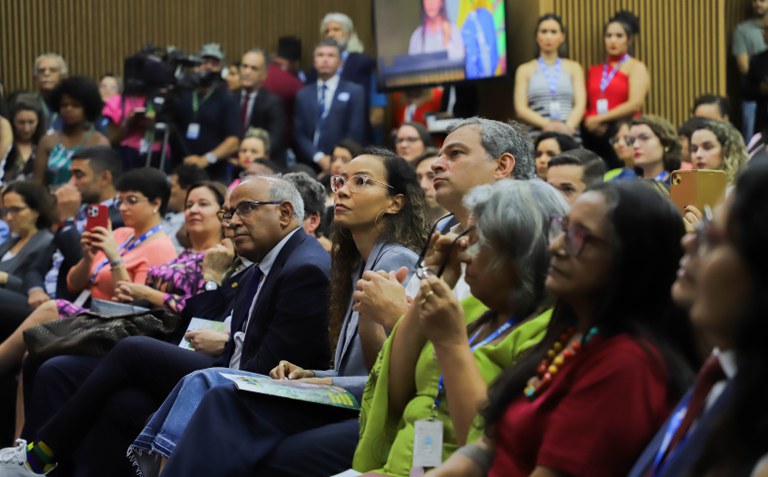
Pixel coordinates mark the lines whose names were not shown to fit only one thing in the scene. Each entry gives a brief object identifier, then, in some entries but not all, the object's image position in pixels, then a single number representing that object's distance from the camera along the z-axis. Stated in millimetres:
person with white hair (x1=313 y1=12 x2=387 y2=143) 8648
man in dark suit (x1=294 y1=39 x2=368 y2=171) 8383
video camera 8484
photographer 8500
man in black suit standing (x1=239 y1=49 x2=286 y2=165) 8547
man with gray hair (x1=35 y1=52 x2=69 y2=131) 9375
